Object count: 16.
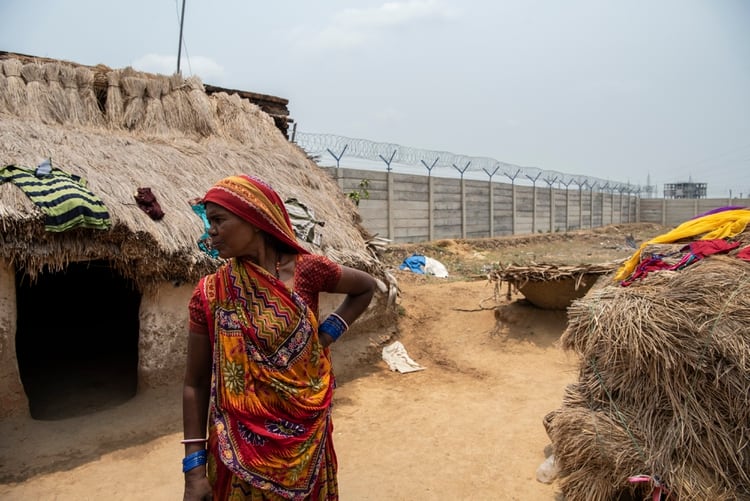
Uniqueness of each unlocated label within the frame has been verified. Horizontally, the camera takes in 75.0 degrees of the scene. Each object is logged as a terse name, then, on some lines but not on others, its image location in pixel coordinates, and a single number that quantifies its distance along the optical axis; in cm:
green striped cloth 390
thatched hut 416
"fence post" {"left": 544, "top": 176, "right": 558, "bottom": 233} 2016
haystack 233
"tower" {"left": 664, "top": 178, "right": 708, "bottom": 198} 3303
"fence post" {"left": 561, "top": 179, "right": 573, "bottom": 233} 2142
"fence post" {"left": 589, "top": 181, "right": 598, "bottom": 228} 2355
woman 154
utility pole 983
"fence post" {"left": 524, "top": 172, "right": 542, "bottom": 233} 1905
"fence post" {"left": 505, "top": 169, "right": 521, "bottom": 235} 1791
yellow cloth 316
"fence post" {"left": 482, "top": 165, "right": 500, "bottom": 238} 1683
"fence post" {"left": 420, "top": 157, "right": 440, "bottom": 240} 1427
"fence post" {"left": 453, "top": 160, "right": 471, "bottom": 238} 1558
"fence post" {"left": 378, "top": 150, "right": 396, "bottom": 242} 1307
